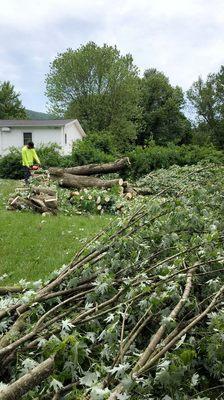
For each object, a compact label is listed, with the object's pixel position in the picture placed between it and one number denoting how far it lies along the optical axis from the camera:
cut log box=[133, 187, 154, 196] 14.30
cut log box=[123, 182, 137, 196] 13.83
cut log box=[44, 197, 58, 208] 11.22
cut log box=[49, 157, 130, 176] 15.47
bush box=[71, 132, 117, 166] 19.38
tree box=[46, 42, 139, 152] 42.69
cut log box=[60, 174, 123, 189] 14.09
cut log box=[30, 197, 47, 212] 11.09
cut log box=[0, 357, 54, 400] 2.16
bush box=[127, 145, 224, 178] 19.28
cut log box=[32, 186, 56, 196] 12.07
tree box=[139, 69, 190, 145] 54.41
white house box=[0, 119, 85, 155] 34.53
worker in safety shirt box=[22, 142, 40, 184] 15.62
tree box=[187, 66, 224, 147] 55.75
